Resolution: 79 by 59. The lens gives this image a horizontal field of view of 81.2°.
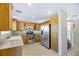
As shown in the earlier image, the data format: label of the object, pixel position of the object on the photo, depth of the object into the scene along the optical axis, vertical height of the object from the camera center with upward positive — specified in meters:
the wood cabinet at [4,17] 0.66 +0.18
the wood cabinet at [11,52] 0.78 -0.43
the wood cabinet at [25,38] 1.47 -0.30
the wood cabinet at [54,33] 1.69 -0.15
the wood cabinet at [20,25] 1.65 +0.16
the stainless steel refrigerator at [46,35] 2.02 -0.27
